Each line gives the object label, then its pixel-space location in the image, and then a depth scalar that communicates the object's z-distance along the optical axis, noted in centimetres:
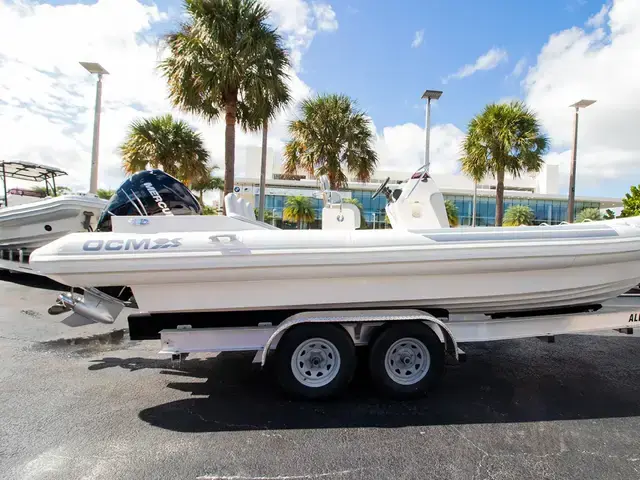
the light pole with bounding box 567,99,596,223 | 1306
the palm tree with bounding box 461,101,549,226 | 1457
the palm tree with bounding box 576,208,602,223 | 3211
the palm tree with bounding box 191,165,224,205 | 3098
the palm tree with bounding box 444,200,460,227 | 3182
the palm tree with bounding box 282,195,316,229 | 3684
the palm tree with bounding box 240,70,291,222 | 959
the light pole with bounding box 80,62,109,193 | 1062
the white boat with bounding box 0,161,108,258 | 809
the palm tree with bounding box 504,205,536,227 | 3625
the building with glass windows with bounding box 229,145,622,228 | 4203
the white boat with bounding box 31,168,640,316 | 313
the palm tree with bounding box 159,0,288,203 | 913
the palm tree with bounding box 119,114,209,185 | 1480
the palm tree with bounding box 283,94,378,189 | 1320
